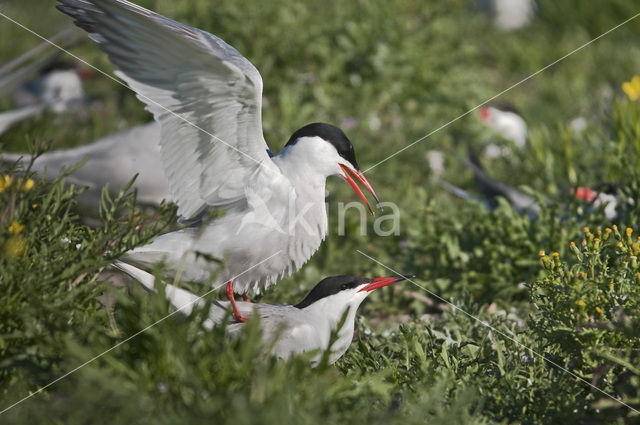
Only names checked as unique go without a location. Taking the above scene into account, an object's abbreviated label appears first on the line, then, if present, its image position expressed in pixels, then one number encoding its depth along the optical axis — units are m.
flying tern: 4.77
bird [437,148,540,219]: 7.58
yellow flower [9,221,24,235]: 4.09
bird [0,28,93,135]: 6.90
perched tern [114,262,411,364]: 4.68
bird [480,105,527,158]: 10.69
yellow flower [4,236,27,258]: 4.01
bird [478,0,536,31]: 15.85
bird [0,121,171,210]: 7.27
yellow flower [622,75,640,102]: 9.01
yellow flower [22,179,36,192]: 4.25
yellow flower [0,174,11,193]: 4.28
